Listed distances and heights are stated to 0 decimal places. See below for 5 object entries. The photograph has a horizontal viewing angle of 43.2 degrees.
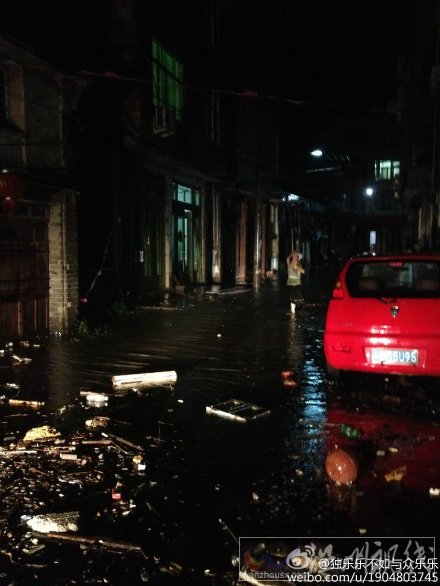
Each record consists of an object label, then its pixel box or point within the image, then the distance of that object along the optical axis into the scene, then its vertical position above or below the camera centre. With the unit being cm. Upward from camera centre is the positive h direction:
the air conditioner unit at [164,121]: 1592 +435
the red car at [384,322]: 647 -67
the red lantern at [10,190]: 927 +133
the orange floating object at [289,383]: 755 -159
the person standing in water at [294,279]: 1570 -37
